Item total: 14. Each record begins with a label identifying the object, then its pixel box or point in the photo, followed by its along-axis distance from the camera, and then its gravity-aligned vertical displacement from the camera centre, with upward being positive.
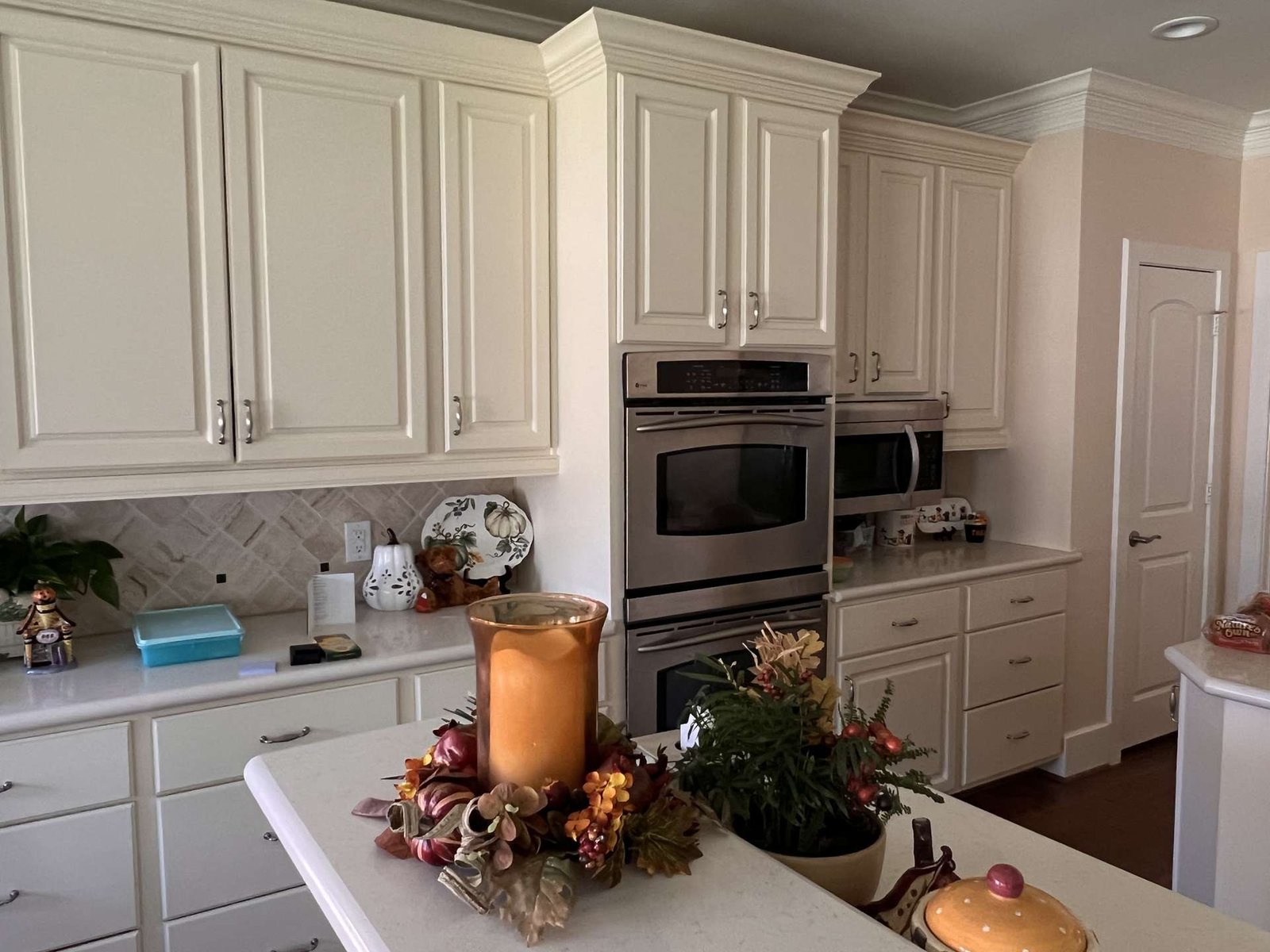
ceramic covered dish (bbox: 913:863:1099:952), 0.77 -0.42
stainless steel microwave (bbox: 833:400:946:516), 3.22 -0.19
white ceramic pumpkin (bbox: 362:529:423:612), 2.74 -0.50
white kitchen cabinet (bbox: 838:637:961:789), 3.08 -0.96
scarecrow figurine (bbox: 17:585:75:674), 2.13 -0.51
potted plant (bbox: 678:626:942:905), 0.99 -0.39
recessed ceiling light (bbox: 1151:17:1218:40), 2.96 +1.14
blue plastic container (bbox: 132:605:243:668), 2.20 -0.54
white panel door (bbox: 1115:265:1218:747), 3.85 -0.35
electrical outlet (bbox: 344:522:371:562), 2.78 -0.40
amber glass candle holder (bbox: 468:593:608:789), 0.92 -0.28
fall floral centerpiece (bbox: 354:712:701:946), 0.86 -0.40
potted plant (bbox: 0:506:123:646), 2.21 -0.38
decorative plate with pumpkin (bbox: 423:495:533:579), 2.86 -0.39
